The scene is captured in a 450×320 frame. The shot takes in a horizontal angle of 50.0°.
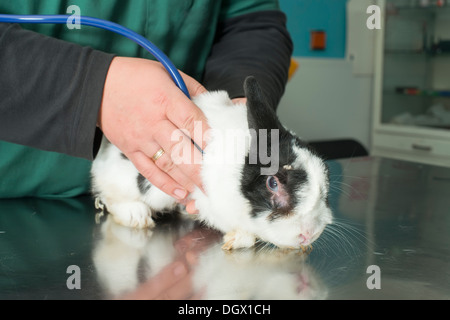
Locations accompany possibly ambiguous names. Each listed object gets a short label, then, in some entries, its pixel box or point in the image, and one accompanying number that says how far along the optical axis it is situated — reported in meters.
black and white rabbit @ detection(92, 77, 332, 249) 0.67
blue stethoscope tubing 0.74
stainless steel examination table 0.55
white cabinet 3.18
